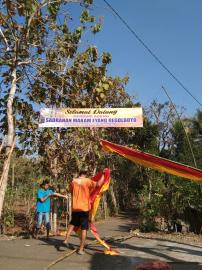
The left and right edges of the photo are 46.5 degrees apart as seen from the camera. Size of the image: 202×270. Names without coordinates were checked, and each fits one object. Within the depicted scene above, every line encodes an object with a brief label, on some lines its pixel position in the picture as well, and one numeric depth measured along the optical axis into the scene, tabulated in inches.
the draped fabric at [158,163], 171.5
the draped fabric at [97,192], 192.8
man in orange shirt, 181.4
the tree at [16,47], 226.8
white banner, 219.1
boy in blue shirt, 224.4
